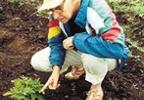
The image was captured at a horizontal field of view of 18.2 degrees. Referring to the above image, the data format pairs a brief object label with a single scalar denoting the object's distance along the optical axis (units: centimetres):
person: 292
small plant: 299
